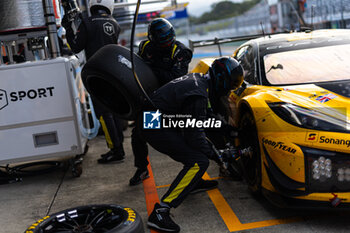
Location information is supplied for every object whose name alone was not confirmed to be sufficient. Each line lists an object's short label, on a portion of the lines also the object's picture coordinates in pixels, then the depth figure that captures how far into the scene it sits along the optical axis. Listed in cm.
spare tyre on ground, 268
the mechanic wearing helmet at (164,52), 368
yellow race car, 264
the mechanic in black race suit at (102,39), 484
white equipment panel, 436
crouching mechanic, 296
